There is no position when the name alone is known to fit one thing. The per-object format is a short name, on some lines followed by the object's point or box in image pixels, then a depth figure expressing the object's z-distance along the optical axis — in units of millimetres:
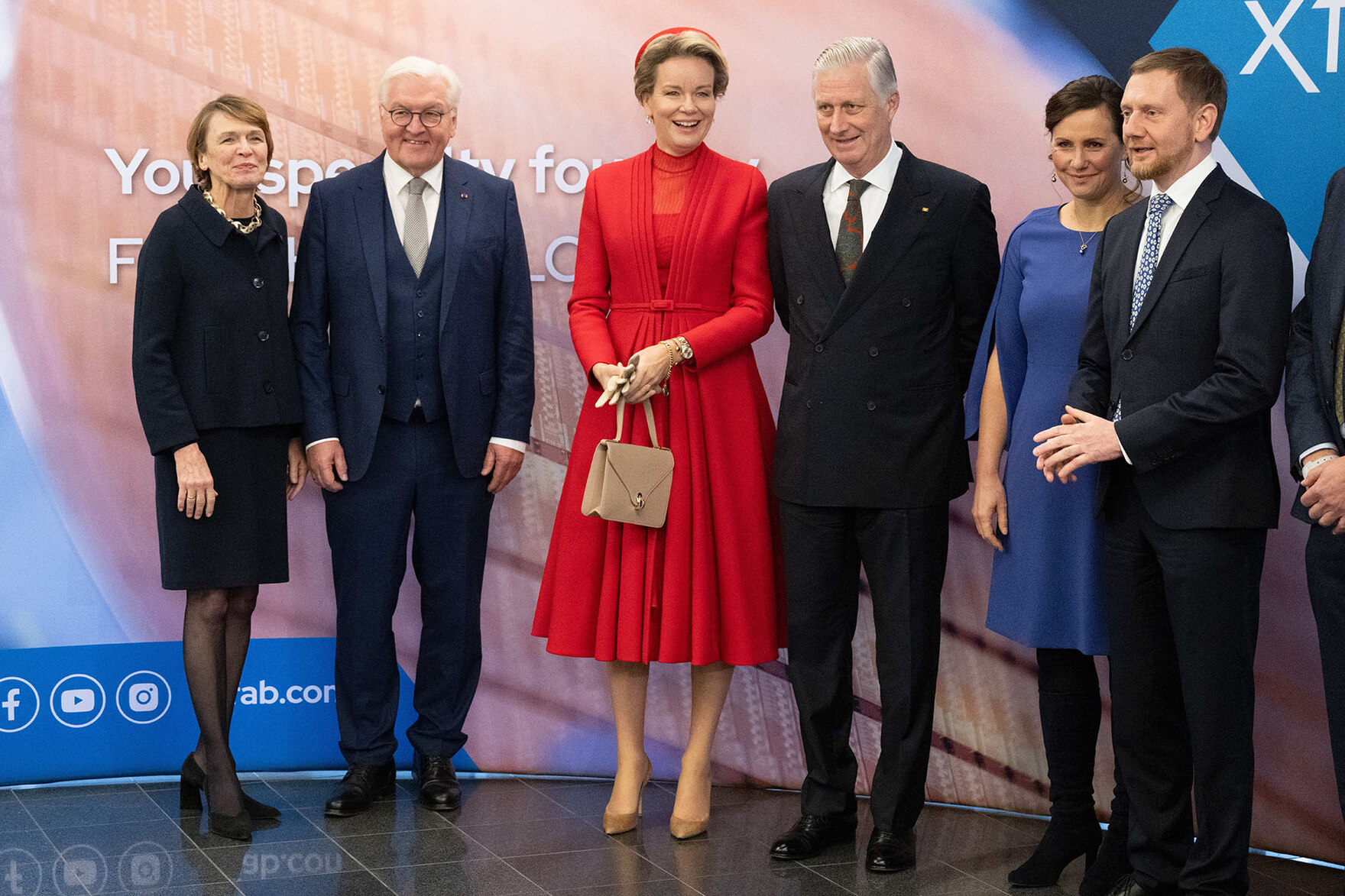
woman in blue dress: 3113
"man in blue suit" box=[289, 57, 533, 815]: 3650
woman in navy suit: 3406
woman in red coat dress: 3361
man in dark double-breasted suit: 3188
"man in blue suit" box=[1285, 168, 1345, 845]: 2715
